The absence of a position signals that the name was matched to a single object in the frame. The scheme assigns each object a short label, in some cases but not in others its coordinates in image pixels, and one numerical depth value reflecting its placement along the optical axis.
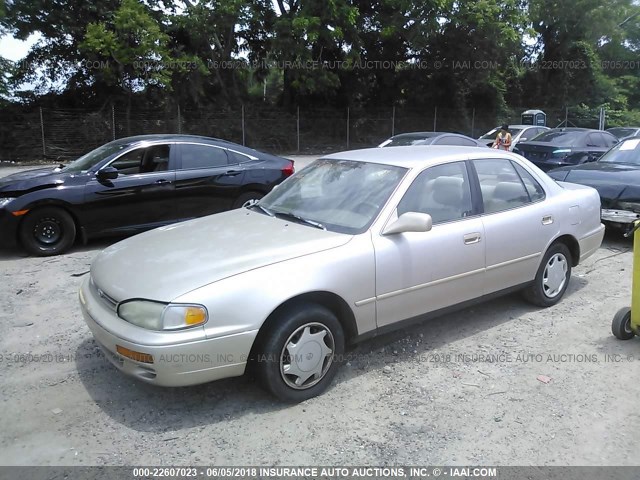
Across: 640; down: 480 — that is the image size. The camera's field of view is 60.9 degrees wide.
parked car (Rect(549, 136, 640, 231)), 7.10
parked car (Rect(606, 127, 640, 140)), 19.11
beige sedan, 3.20
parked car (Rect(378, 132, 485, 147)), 13.51
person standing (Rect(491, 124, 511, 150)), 14.88
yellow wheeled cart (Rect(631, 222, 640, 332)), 4.27
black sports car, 6.78
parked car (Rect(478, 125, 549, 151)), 17.74
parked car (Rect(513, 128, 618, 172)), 12.17
